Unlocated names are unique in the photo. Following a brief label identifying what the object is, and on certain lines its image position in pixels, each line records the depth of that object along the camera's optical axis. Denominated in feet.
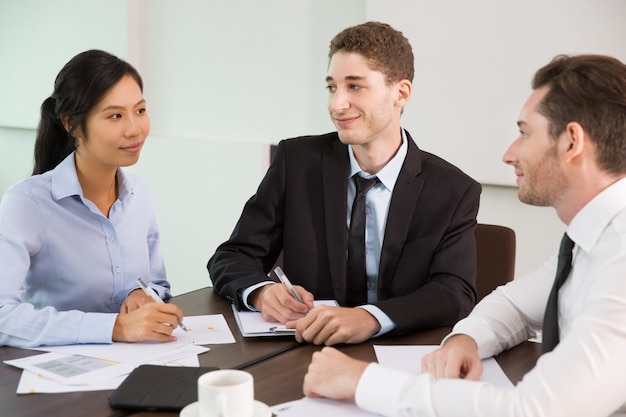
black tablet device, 4.26
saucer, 3.95
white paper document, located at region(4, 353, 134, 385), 4.71
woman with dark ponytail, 6.19
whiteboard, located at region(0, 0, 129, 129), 14.07
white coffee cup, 3.76
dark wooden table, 4.29
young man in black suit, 6.82
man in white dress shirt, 3.75
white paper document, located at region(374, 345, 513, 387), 4.89
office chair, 7.66
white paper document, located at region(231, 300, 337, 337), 5.59
